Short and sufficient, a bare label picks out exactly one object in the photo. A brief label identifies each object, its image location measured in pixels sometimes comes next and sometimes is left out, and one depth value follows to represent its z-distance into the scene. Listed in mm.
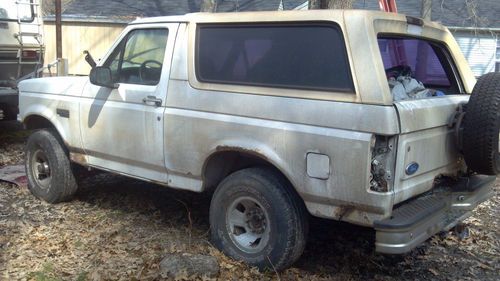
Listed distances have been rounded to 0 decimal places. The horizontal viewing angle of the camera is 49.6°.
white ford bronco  3498
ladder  8742
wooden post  11102
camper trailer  8531
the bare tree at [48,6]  31452
